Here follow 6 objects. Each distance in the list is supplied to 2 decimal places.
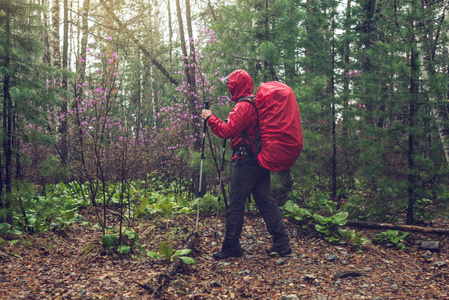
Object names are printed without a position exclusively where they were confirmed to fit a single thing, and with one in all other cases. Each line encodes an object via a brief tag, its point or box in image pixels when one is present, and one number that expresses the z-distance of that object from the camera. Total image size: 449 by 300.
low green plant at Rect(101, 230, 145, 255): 4.33
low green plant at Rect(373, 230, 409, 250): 5.02
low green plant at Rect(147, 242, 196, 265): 4.03
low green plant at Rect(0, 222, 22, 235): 4.65
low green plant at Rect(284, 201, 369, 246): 5.01
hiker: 4.34
